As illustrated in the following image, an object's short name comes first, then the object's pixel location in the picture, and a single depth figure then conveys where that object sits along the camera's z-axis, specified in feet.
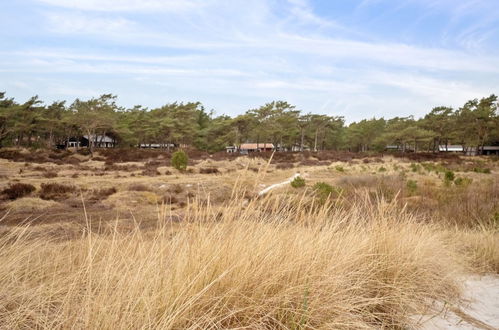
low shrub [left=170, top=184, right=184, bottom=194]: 53.78
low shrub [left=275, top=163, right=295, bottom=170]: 99.59
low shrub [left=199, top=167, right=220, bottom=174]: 84.12
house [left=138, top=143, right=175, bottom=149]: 215.18
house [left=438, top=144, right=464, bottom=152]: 274.48
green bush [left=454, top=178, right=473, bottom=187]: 45.57
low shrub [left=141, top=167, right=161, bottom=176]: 77.16
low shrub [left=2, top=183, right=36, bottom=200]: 45.78
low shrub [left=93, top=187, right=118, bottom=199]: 48.80
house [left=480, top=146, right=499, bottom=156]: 199.52
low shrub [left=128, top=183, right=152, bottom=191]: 53.52
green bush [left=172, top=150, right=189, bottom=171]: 82.99
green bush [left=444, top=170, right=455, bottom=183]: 51.90
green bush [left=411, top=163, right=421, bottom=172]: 74.04
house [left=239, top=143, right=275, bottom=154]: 241.51
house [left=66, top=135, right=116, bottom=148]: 216.13
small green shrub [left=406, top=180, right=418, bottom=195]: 40.06
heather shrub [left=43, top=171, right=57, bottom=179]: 70.28
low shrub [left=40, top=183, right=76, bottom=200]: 46.88
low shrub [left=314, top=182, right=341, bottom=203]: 34.19
